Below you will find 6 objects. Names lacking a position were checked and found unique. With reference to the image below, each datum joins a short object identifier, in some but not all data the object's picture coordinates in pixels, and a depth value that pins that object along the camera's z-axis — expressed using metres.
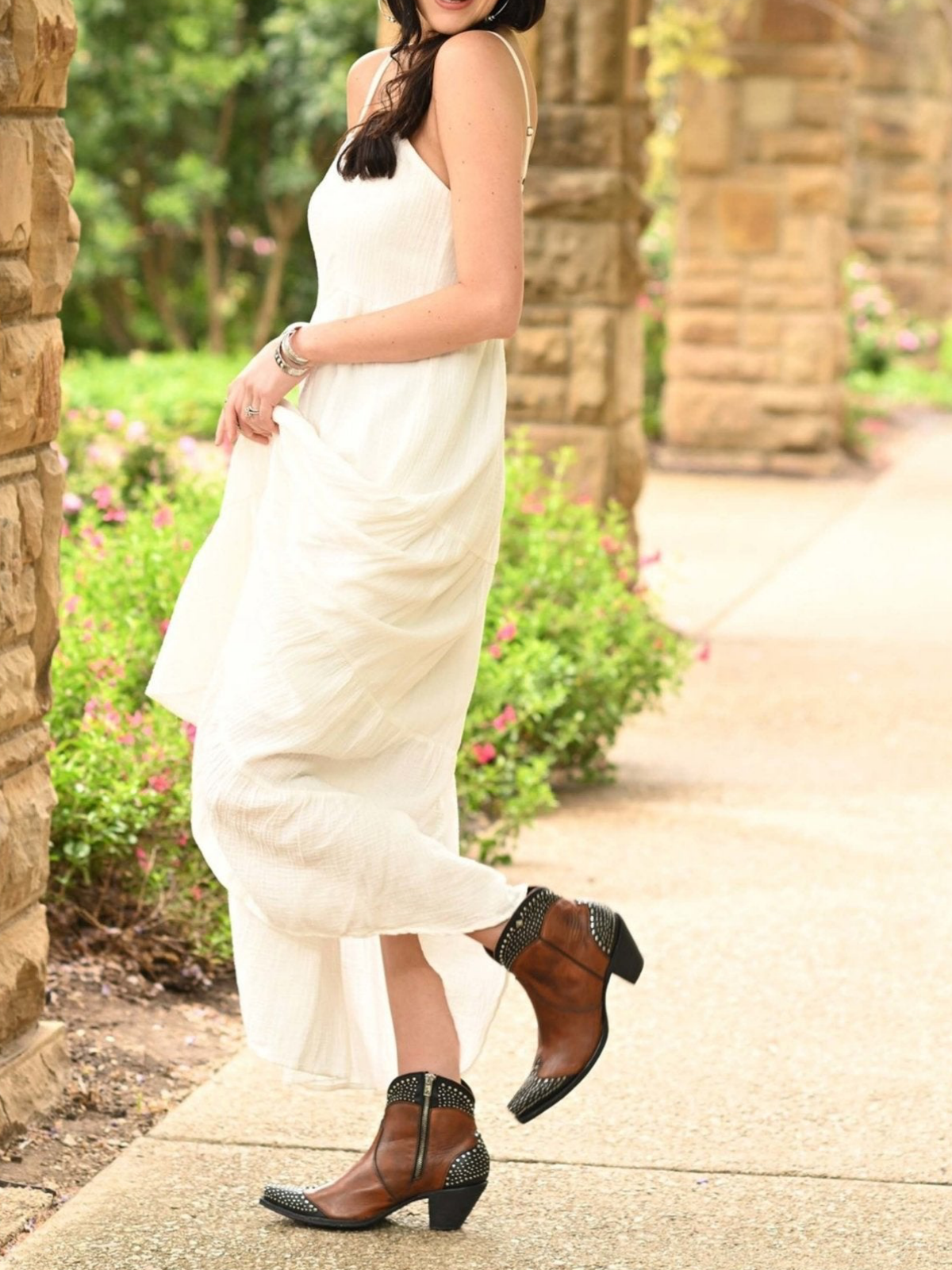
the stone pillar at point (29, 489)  5.29
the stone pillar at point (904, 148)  30.28
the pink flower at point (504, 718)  8.57
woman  4.71
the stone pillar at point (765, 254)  21.79
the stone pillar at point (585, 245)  12.82
